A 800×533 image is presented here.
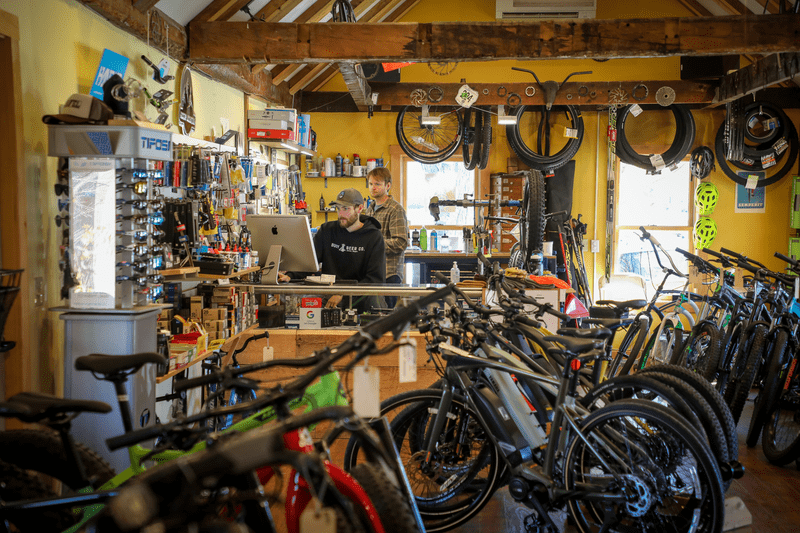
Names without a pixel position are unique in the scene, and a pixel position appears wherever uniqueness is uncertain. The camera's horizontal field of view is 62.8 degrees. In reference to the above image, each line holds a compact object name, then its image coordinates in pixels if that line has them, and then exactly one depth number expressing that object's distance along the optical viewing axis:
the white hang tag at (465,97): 6.97
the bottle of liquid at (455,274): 5.42
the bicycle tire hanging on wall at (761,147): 8.23
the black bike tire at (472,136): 8.60
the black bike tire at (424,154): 8.59
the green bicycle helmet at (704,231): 8.85
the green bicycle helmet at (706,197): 8.82
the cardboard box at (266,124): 6.64
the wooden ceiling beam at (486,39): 4.96
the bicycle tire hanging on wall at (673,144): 8.42
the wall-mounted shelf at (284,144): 6.73
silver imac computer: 4.70
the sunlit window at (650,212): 9.29
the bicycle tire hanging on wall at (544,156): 8.38
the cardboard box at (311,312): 4.33
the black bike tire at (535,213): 6.03
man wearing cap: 5.33
